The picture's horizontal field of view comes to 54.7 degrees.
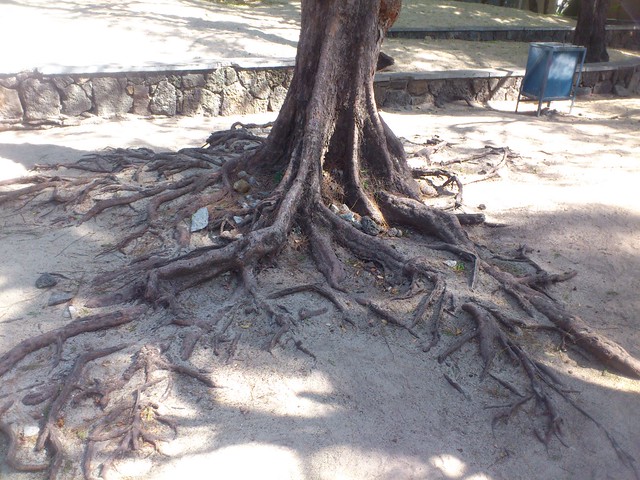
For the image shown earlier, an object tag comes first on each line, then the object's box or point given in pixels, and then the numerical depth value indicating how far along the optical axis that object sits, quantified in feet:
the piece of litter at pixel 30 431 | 9.90
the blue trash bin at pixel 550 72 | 29.99
